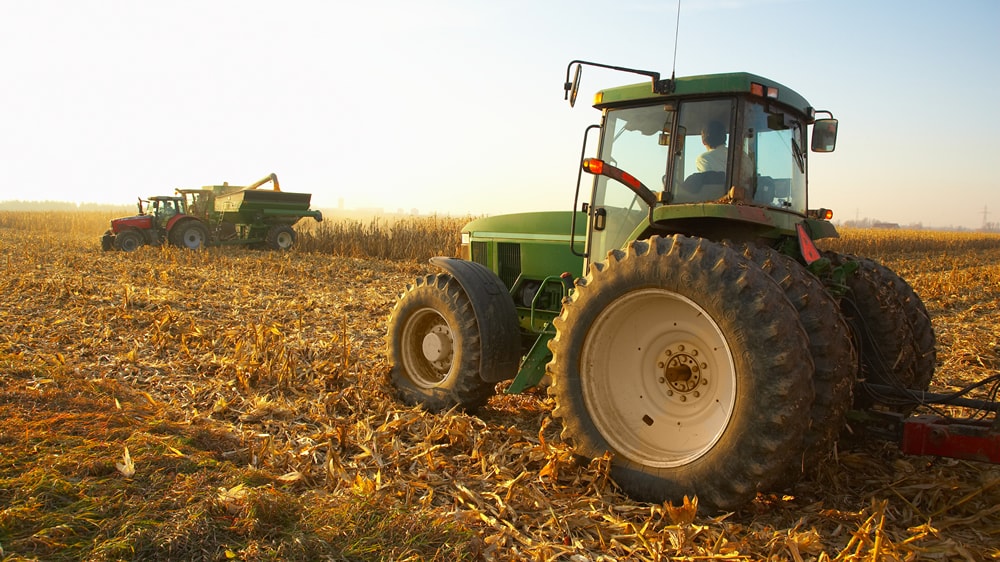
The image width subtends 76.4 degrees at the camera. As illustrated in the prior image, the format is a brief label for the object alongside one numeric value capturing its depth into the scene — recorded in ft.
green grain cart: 64.69
